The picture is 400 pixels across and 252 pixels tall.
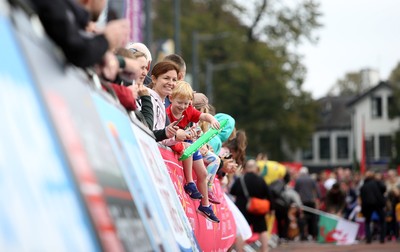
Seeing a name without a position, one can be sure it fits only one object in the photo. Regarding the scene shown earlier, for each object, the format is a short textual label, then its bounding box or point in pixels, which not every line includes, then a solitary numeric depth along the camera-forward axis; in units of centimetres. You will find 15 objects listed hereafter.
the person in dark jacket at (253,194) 3786
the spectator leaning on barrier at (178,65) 1713
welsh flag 5984
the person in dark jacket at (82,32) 597
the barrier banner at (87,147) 558
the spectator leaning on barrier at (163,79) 1585
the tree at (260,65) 14220
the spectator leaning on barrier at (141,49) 1451
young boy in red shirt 1566
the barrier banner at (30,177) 489
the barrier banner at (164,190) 965
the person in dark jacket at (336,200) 7116
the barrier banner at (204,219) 1428
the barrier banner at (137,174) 747
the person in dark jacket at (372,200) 5899
